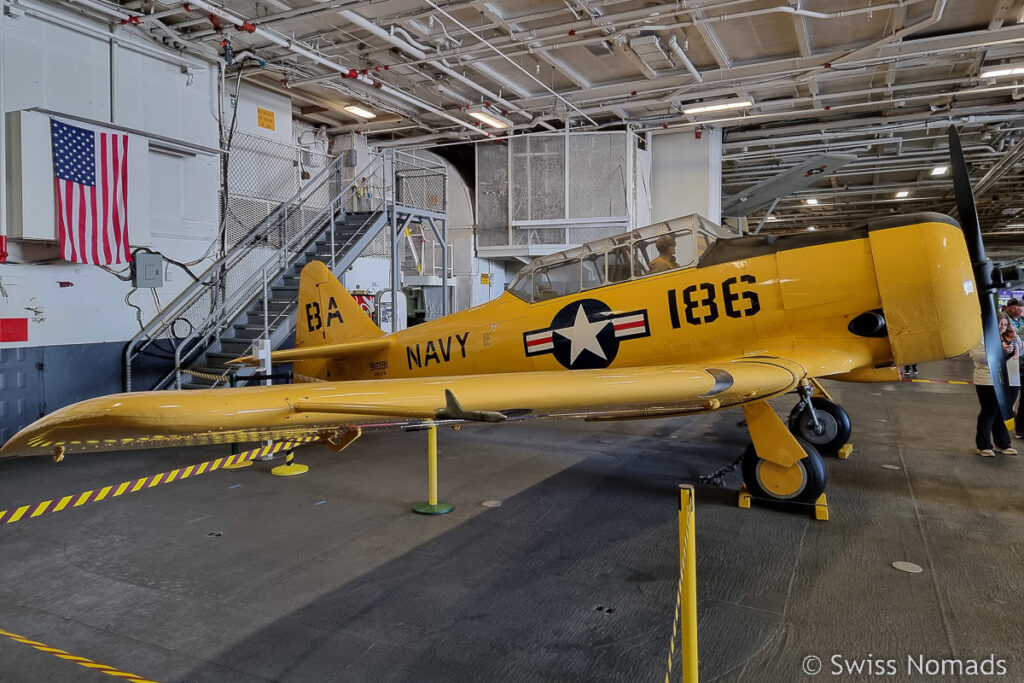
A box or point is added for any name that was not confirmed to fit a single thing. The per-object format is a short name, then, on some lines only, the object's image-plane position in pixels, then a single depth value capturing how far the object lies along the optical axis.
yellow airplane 2.76
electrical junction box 7.84
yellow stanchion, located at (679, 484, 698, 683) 2.16
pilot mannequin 5.17
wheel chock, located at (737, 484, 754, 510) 4.88
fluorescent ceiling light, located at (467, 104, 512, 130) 10.85
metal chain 5.53
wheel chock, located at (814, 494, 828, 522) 4.60
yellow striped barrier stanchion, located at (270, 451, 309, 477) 6.07
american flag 7.10
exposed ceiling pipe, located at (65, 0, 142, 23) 7.36
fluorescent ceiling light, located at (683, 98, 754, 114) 10.51
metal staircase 8.55
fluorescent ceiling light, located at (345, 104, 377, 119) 11.98
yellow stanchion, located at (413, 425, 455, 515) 4.82
